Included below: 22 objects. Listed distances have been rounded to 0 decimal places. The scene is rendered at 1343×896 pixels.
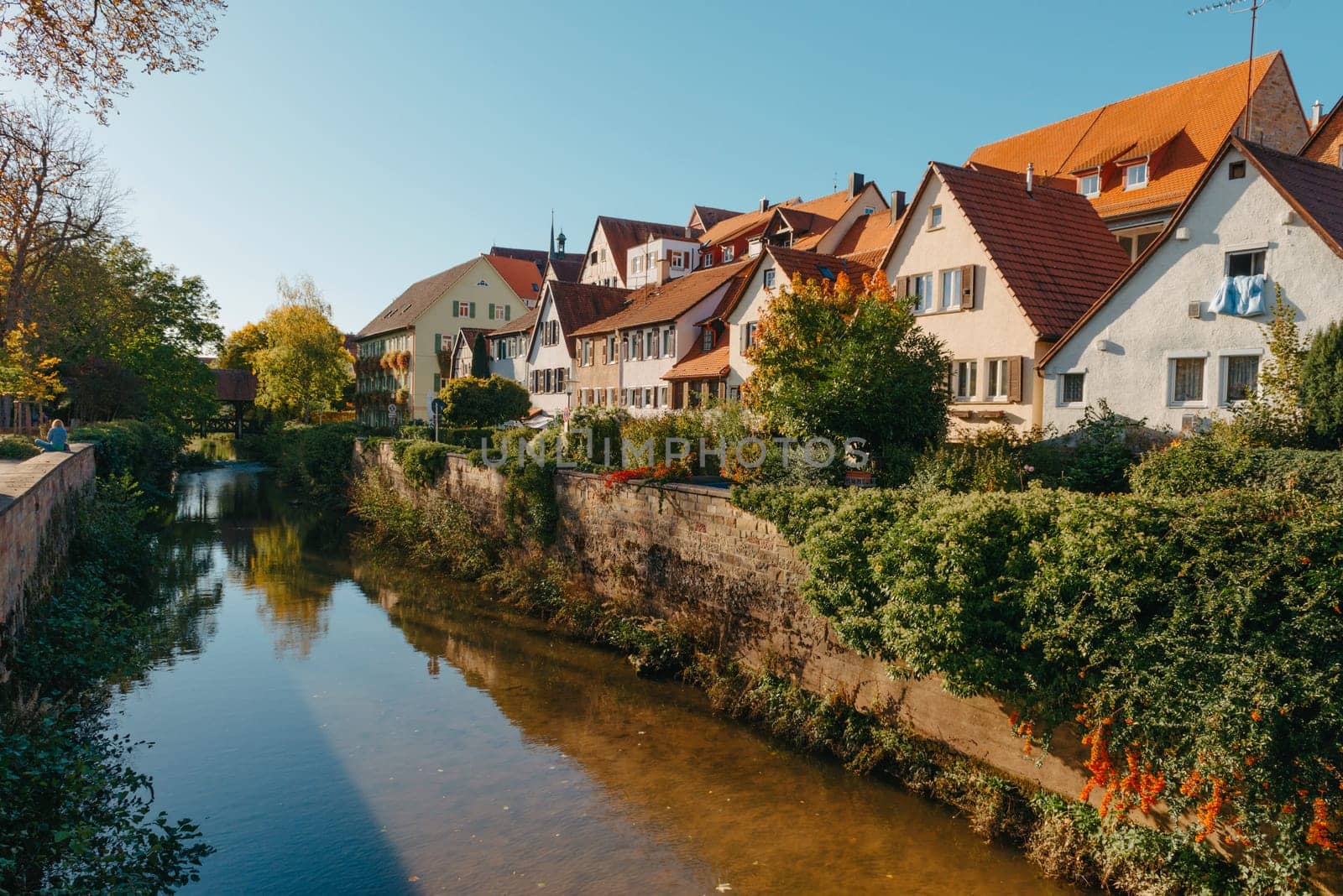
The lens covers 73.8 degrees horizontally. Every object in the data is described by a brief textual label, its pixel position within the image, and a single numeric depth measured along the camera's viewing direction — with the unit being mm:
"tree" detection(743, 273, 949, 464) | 15352
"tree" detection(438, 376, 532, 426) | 34469
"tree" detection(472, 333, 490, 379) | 55188
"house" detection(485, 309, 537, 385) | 50781
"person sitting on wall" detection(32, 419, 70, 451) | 23109
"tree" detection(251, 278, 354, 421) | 58188
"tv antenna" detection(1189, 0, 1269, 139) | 19191
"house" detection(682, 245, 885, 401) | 30359
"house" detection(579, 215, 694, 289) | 57156
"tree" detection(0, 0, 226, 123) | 8039
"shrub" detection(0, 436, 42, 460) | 21688
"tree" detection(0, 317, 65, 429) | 27562
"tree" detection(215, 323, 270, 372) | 78375
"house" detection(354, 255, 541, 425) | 61906
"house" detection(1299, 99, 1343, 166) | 23688
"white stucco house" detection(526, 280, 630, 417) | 45250
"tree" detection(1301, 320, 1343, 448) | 14438
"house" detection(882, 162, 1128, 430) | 21516
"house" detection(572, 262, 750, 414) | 37062
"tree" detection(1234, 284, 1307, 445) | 14984
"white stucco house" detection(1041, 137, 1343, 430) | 16234
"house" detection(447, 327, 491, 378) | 56750
